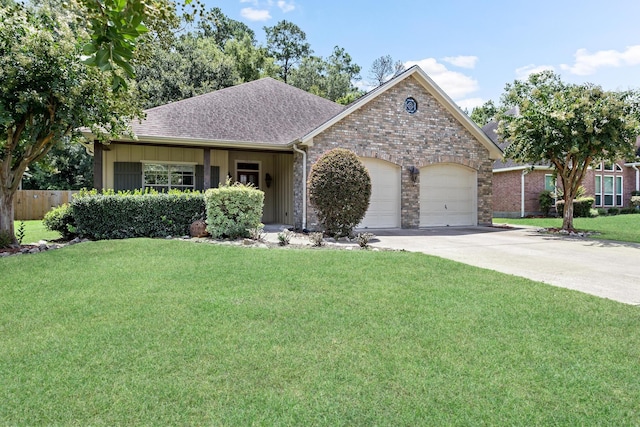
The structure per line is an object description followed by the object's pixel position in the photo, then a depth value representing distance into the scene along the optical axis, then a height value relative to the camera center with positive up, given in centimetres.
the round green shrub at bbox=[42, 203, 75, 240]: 1064 -36
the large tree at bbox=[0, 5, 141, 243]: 809 +246
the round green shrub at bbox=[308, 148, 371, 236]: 1084 +44
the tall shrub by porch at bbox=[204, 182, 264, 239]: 1021 -8
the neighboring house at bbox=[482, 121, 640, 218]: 2220 +137
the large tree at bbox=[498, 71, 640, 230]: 1247 +263
